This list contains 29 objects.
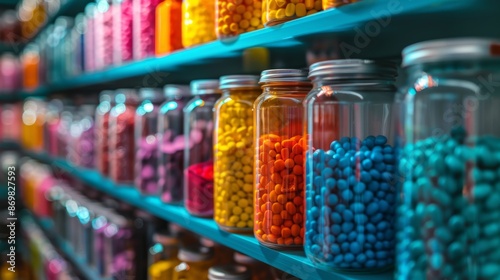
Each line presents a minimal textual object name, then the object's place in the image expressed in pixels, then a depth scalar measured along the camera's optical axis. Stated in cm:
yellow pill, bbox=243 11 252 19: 107
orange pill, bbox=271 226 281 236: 92
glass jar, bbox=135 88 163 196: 155
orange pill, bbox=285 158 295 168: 92
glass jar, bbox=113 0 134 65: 171
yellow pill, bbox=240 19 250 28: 107
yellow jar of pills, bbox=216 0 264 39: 106
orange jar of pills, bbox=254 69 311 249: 91
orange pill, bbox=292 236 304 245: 91
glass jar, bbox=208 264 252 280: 116
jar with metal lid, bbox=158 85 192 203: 140
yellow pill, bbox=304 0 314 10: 89
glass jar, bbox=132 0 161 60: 152
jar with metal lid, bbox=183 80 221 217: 124
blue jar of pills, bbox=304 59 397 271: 76
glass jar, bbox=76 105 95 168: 219
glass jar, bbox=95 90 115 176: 196
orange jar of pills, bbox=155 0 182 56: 138
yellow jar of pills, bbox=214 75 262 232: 108
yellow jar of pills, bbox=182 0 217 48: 121
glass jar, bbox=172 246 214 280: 131
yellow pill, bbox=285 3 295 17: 90
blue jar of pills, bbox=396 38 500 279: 59
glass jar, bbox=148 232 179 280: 140
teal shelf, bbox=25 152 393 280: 82
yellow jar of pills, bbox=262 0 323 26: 89
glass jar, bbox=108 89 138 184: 177
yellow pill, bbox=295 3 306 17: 90
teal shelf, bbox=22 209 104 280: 206
